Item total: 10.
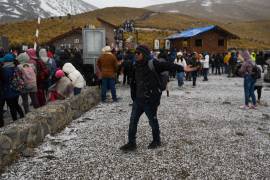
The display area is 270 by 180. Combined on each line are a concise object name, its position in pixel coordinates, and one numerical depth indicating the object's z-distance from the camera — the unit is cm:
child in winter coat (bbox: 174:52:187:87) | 1773
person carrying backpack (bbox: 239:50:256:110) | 1106
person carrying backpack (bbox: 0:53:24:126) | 855
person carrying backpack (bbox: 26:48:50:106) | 1051
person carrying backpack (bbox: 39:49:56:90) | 1168
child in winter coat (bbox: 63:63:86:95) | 1066
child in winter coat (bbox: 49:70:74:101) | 994
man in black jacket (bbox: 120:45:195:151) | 657
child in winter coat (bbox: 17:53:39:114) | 947
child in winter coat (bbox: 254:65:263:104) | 1195
